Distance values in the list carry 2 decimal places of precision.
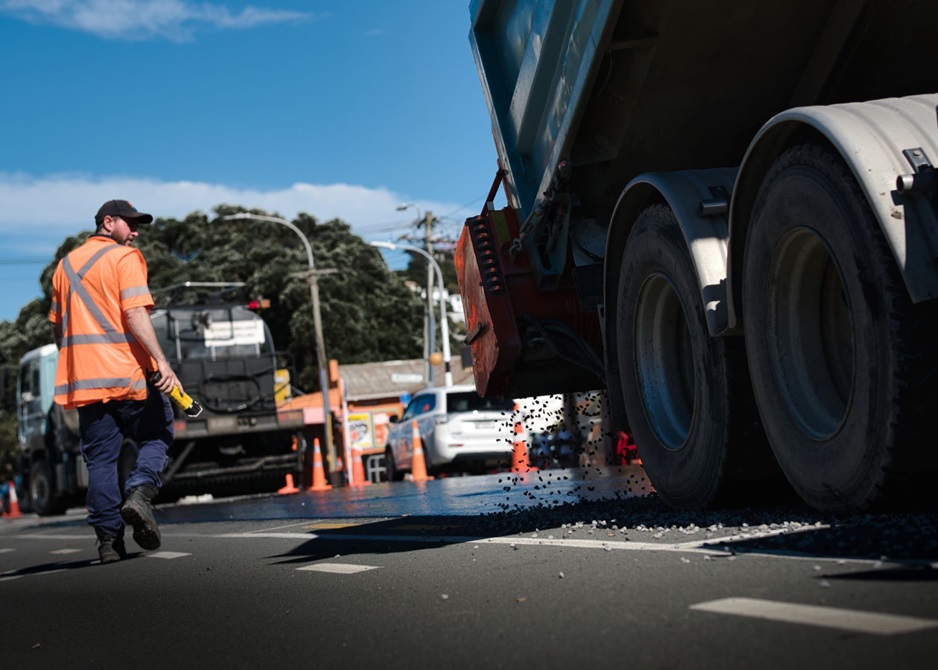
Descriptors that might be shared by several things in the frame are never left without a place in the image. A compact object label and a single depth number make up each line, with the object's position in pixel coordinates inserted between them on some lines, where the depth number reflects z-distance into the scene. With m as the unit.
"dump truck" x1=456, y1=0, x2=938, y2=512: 3.92
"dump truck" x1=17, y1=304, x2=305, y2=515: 18.59
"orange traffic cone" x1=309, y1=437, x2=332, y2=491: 20.84
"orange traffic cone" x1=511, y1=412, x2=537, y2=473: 17.15
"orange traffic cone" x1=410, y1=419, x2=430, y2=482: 18.59
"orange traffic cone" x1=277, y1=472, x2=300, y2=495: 20.16
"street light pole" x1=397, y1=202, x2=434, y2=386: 39.76
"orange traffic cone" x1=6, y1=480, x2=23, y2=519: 28.12
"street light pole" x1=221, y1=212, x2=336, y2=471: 29.27
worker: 7.07
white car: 18.56
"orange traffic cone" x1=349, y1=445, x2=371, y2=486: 24.29
